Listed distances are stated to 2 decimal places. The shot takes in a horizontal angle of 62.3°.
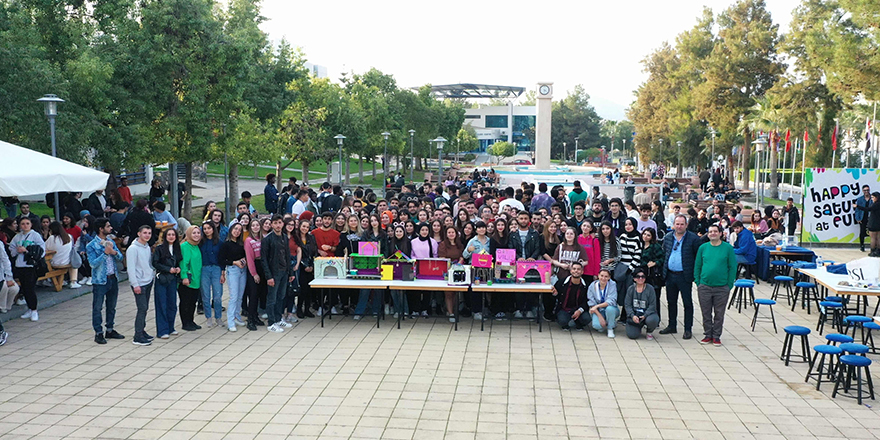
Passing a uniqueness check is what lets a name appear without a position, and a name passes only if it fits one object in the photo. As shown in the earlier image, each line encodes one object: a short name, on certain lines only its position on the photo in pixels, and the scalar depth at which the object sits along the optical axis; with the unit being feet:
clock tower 252.21
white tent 31.55
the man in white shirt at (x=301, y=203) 47.60
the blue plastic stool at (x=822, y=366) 25.49
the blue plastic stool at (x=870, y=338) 28.94
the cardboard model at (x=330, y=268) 35.14
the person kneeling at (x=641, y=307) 32.68
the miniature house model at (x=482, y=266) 34.12
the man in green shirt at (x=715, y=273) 31.24
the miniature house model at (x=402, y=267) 34.65
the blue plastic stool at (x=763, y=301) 34.44
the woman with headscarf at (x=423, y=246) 36.23
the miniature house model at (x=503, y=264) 34.45
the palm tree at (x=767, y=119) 131.23
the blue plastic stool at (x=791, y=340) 27.94
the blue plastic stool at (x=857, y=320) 29.94
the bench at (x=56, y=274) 40.06
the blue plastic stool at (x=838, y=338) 26.81
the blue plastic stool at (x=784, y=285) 40.19
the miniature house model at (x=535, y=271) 34.19
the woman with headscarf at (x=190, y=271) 31.96
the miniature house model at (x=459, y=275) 34.12
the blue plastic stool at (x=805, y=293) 39.14
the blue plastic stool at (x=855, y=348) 25.48
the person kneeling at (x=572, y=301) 34.01
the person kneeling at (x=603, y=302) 33.30
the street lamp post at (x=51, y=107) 44.44
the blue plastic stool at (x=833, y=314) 33.76
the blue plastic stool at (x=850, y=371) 24.23
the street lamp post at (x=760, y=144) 96.16
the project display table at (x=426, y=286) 33.71
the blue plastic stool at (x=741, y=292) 38.88
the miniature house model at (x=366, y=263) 35.12
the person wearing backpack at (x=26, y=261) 34.19
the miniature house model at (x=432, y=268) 35.06
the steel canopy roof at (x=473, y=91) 380.99
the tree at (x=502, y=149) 338.13
